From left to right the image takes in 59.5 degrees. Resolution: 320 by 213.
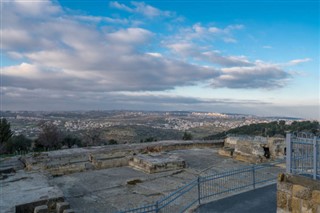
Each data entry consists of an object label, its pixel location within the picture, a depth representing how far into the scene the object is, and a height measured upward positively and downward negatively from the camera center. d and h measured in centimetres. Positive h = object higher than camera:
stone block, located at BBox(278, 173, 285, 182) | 610 -148
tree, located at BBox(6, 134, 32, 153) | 3127 -444
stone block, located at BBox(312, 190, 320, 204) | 539 -168
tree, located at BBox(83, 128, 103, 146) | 3684 -453
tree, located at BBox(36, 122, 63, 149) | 3330 -389
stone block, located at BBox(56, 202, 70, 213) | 830 -299
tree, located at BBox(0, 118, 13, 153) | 3384 -310
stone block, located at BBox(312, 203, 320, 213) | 538 -190
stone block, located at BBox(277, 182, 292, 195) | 595 -167
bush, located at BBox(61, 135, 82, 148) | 3505 -439
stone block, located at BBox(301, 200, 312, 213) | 556 -193
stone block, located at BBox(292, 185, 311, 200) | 558 -168
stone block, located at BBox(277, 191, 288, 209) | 605 -198
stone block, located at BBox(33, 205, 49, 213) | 788 -292
